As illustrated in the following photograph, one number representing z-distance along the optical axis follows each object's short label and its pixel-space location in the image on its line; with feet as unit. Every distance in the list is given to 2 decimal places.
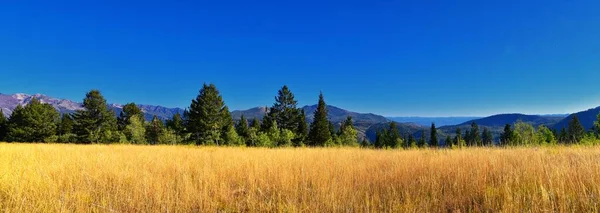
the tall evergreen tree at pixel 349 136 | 157.37
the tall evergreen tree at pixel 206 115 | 131.34
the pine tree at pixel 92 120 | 148.25
